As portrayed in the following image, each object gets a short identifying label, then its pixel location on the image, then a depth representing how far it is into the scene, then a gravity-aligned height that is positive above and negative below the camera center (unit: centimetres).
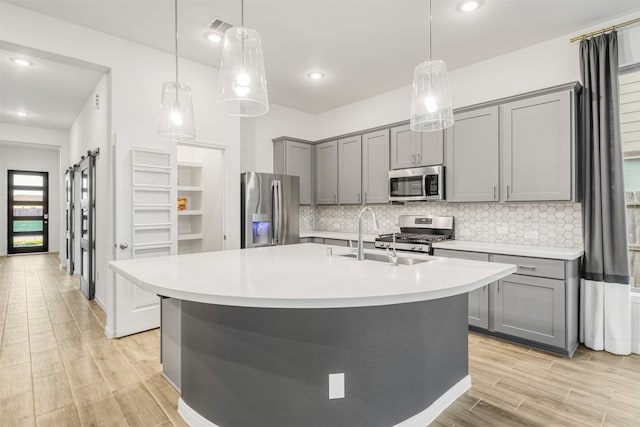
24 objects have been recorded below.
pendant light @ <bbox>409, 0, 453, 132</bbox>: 204 +73
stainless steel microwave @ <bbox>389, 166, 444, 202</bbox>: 388 +36
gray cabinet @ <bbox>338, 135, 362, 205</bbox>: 484 +64
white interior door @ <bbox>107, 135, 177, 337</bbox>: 338 -3
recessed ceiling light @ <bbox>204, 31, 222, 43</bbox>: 331 +178
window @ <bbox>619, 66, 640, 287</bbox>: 305 +52
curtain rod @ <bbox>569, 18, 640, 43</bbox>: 285 +161
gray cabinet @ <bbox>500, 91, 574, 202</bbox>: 303 +62
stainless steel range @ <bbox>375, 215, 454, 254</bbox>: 375 -26
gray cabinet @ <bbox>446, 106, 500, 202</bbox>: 348 +61
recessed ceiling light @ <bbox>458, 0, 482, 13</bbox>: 276 +174
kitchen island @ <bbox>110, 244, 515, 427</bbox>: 162 -69
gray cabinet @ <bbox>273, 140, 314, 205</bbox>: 521 +81
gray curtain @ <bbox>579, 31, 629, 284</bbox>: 287 +40
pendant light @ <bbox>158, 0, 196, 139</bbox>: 230 +69
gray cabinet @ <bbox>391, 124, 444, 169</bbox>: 394 +80
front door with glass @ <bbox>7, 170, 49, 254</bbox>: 862 +4
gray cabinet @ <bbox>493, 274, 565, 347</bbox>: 285 -86
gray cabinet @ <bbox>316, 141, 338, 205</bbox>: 518 +64
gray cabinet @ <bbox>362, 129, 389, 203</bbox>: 451 +65
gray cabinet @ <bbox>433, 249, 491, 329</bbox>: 328 -89
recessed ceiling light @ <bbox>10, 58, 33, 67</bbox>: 396 +182
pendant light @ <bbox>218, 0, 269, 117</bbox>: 176 +77
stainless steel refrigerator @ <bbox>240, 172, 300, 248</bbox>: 434 +6
